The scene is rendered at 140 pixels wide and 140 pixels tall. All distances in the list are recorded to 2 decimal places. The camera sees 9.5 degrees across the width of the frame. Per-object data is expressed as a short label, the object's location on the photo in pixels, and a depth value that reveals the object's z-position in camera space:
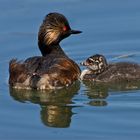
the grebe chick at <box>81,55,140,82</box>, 11.95
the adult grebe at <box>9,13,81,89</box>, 11.77
